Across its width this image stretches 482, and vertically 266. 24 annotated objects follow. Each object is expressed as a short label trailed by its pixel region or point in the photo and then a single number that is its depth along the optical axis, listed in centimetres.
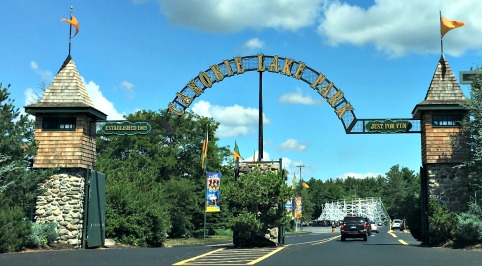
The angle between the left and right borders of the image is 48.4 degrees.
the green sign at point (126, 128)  2592
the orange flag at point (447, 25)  2505
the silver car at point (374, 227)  6043
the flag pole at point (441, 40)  2536
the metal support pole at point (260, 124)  2822
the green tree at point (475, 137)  2238
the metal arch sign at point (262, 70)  2609
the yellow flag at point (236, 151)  3856
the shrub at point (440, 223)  2252
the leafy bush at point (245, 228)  2297
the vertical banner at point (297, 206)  6968
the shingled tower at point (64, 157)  2419
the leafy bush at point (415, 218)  2833
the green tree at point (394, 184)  13132
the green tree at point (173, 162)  4394
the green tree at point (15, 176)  2055
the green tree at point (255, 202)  2317
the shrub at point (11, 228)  1997
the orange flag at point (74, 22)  2633
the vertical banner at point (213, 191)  3772
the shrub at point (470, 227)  2097
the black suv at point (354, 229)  3550
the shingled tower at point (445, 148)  2358
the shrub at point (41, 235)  2211
